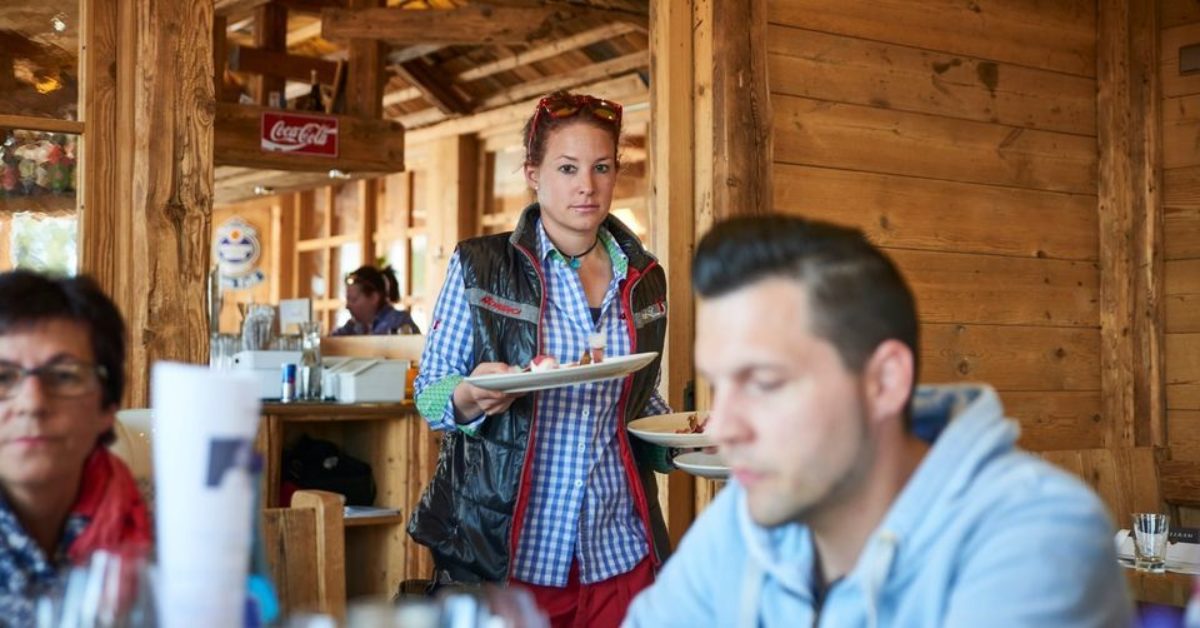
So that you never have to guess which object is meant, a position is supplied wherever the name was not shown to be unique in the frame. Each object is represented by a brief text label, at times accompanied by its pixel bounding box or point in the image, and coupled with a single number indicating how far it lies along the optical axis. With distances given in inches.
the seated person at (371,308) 321.1
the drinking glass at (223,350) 197.9
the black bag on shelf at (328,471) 195.9
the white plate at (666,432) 102.0
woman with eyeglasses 59.5
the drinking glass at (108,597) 41.4
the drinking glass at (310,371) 199.0
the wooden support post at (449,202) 413.7
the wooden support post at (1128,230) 181.0
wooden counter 194.1
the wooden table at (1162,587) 100.2
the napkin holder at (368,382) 194.7
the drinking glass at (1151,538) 107.6
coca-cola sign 309.9
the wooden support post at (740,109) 148.3
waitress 101.0
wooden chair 73.0
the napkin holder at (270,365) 197.5
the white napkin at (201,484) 41.0
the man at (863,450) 48.7
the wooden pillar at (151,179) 135.2
